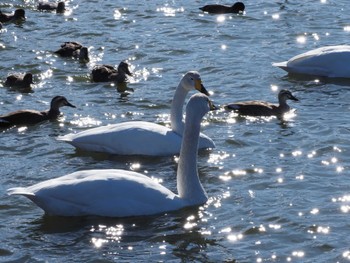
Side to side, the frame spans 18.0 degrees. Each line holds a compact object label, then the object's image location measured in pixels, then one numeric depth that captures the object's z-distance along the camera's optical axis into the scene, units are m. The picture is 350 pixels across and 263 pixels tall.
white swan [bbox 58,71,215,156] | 12.80
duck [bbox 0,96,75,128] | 14.09
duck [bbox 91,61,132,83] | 16.31
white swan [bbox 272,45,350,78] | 16.47
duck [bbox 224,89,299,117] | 14.47
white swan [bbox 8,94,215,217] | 10.59
